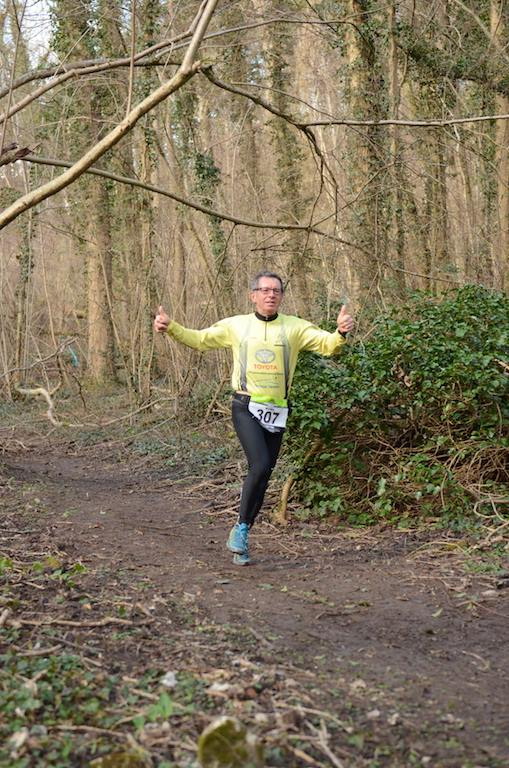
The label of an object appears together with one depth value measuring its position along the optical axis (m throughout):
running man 6.23
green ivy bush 6.97
